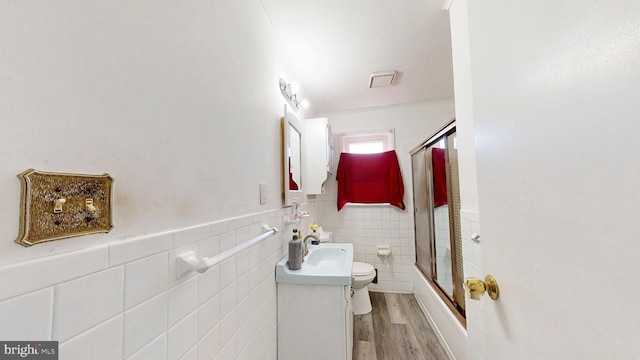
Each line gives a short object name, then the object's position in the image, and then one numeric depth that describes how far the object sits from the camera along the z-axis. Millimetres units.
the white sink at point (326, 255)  1900
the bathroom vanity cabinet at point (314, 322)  1348
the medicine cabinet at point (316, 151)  2371
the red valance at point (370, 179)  2816
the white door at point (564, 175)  321
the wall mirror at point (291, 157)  1664
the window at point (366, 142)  2979
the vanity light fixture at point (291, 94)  1686
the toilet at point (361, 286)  2209
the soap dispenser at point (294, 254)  1470
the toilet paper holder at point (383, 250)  2783
